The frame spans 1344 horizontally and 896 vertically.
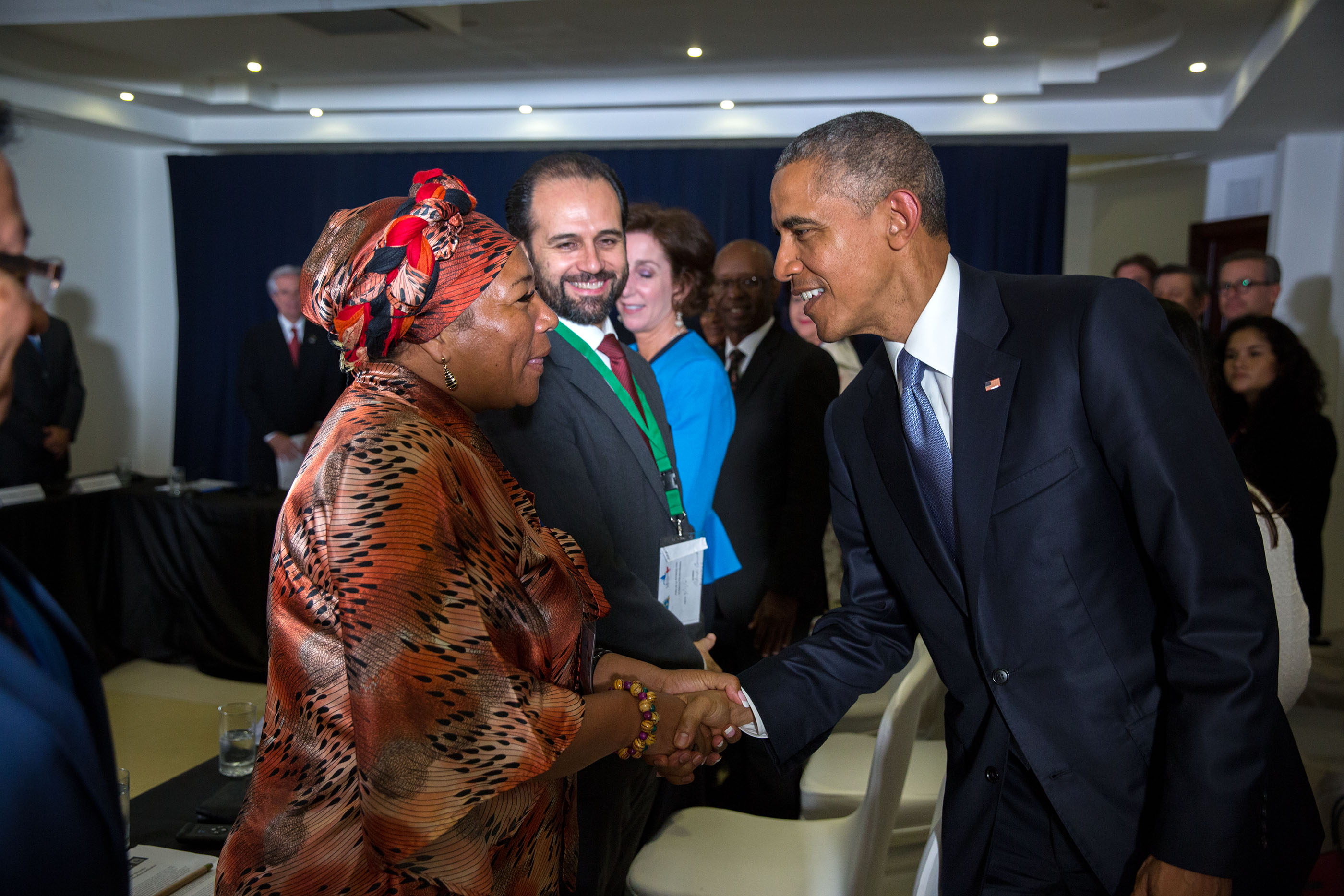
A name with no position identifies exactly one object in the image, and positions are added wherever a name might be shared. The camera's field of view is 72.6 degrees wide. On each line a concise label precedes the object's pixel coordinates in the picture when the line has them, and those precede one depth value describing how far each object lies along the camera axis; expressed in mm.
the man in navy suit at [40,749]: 655
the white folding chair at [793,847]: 1778
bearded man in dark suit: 1797
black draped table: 4754
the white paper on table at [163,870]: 1356
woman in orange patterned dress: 1041
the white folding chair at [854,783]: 2512
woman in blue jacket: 2691
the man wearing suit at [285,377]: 6086
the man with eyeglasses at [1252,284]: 4758
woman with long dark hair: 3670
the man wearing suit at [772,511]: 3131
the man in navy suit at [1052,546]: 1147
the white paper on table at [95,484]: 4891
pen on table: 1353
